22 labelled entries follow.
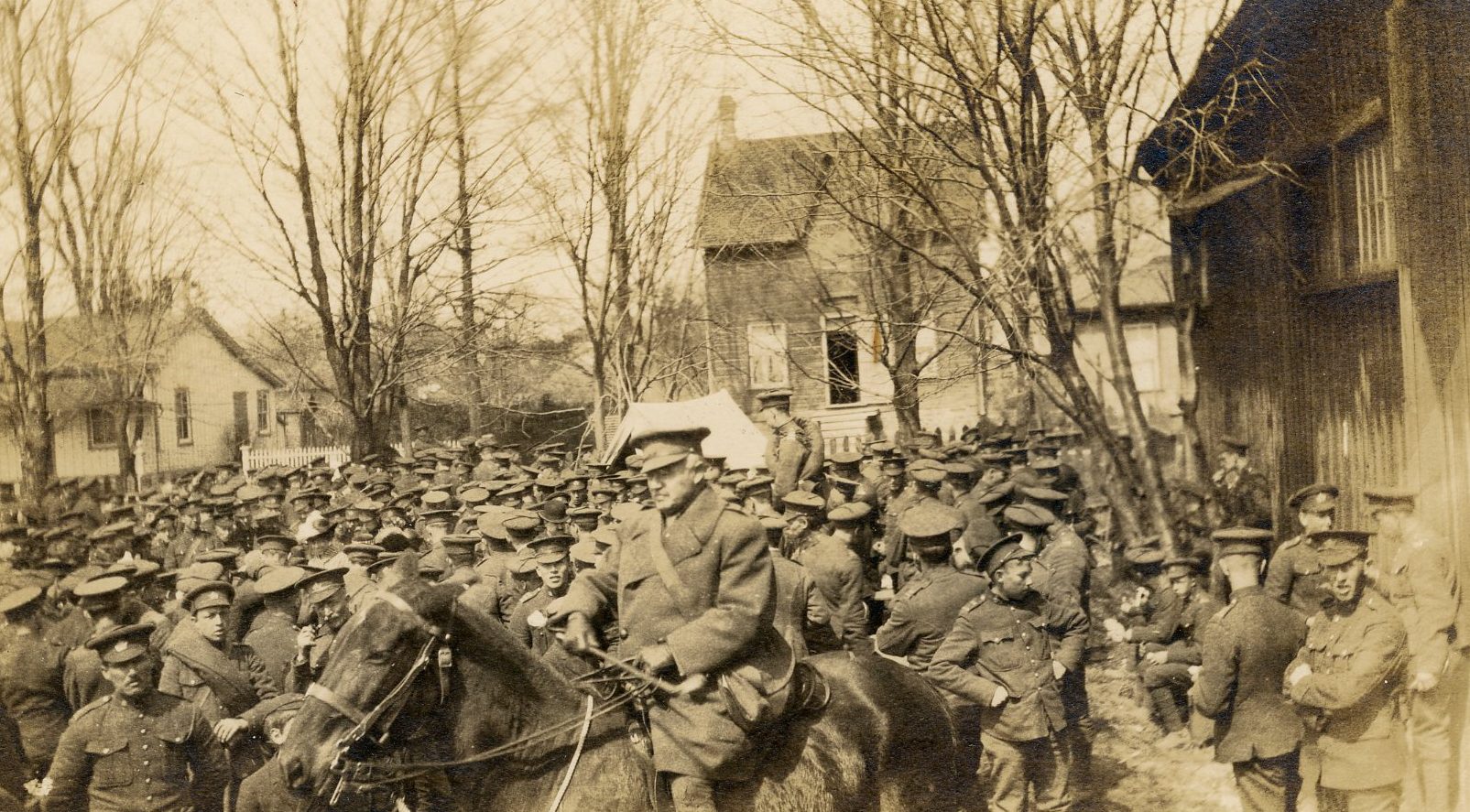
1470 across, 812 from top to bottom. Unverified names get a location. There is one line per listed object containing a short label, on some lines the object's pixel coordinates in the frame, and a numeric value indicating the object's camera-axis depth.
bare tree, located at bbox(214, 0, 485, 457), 12.56
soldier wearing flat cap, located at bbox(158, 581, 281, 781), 6.29
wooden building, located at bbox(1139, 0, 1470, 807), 6.48
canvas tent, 16.47
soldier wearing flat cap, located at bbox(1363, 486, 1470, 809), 5.99
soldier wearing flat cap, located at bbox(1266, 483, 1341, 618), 6.98
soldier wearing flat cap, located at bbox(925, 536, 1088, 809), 6.20
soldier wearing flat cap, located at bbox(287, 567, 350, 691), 6.93
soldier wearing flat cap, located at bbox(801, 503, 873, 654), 7.93
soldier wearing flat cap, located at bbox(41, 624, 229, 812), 5.82
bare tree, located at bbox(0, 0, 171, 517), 8.01
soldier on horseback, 4.58
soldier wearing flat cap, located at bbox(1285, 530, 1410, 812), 5.36
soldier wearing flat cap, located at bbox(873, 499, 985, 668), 6.79
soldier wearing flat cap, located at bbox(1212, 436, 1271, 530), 10.49
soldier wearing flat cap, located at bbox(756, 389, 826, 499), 13.15
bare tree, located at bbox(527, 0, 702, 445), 15.38
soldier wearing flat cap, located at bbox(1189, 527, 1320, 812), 5.61
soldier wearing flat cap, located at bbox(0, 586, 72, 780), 7.31
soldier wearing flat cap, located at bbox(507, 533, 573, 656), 7.54
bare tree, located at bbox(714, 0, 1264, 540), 7.92
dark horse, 4.00
